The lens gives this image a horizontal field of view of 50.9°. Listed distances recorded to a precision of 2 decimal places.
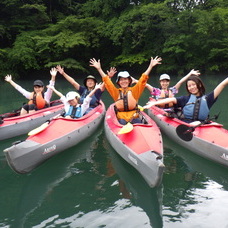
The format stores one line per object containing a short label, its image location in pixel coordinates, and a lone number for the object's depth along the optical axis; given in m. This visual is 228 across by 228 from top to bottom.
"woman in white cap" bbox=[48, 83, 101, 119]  4.94
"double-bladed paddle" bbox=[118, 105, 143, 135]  3.43
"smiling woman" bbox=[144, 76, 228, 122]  4.04
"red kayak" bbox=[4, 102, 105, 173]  3.14
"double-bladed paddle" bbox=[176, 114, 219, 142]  3.65
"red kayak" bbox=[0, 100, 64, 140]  4.88
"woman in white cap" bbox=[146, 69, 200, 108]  5.99
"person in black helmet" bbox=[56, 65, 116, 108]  6.13
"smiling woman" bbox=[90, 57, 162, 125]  4.32
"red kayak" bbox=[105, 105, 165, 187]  2.72
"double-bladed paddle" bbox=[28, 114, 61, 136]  3.62
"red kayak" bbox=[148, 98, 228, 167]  3.39
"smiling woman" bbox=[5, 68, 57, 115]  5.76
